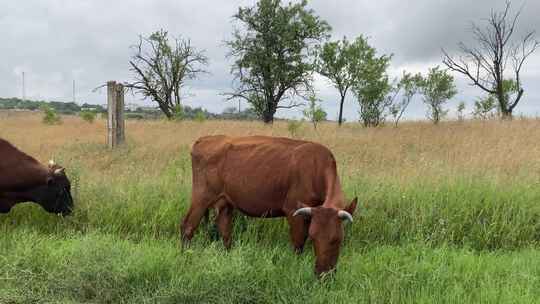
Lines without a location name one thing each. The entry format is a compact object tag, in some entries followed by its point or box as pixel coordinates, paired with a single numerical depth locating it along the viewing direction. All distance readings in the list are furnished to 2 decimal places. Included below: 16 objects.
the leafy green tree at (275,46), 30.47
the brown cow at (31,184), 6.94
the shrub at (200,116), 31.81
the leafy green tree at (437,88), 39.44
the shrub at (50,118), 28.38
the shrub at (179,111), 34.11
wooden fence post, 12.05
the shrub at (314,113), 27.42
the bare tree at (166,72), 38.12
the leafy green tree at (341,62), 29.94
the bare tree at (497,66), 23.58
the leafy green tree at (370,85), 24.91
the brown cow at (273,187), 4.64
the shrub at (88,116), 32.43
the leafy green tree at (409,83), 35.33
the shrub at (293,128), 16.36
